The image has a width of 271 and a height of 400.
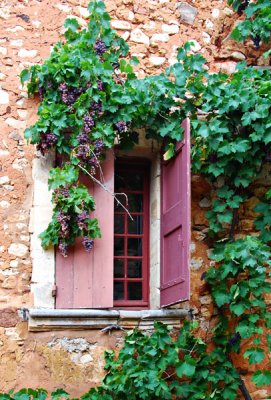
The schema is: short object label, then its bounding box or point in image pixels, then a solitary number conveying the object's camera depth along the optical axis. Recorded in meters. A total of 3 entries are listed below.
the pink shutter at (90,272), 5.10
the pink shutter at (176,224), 4.90
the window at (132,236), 5.55
